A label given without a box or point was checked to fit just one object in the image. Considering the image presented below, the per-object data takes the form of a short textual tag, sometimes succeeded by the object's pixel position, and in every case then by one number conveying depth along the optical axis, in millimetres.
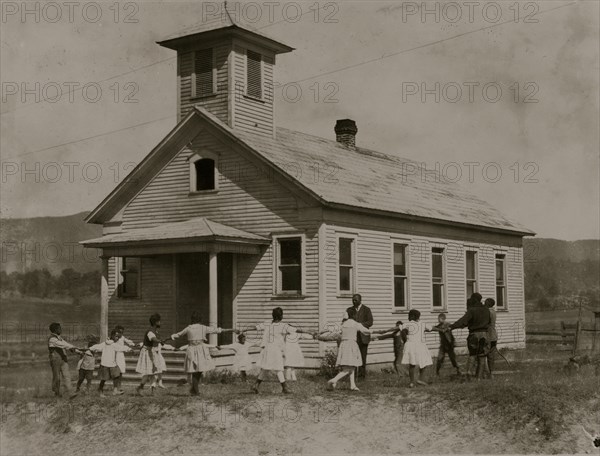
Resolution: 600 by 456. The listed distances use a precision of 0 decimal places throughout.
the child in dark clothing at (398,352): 20500
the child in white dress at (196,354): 16453
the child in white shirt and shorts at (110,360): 17375
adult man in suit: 18266
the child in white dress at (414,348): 16672
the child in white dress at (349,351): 16562
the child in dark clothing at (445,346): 19516
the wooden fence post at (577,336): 24125
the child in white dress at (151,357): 17062
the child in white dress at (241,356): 20078
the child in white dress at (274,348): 16500
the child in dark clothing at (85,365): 17797
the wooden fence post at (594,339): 24428
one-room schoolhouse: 21547
